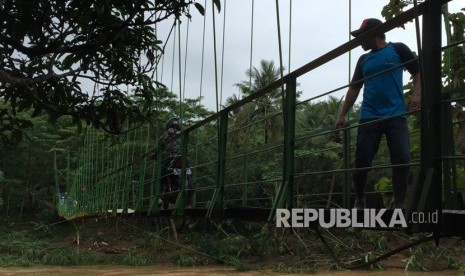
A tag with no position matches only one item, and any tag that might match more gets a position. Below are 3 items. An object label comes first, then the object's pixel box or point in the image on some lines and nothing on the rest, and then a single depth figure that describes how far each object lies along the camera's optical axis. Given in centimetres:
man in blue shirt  227
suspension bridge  165
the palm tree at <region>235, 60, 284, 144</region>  1770
